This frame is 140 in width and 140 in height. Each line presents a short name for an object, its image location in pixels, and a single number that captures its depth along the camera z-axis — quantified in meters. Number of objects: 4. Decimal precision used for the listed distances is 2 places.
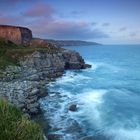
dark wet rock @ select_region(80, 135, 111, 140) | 14.16
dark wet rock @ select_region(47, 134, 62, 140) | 13.91
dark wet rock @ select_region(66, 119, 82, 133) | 15.09
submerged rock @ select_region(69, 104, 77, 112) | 19.11
